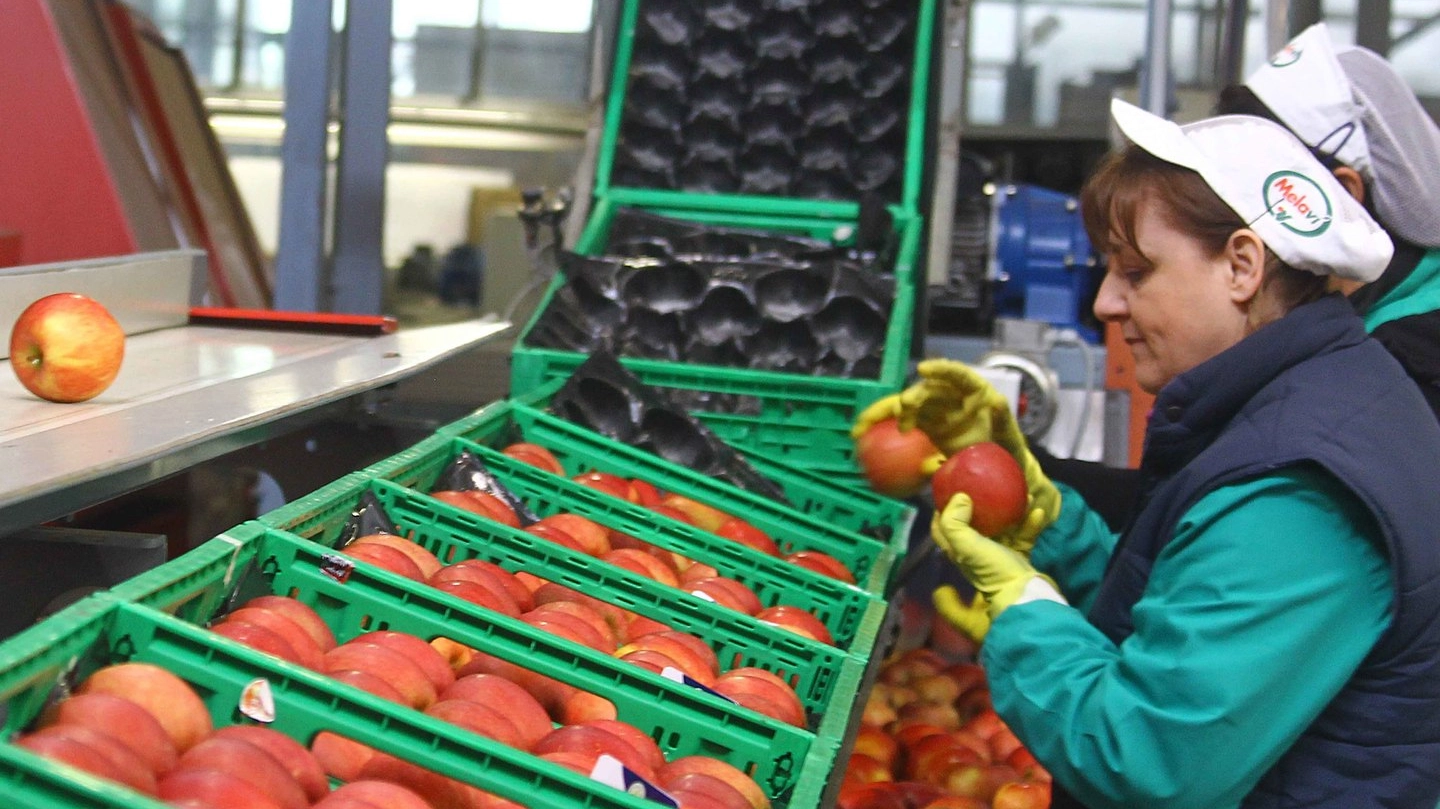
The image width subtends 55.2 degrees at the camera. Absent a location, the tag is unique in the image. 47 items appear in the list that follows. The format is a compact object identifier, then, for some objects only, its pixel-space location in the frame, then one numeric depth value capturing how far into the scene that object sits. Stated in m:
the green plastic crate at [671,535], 2.42
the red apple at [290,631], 1.63
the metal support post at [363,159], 5.10
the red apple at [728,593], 2.33
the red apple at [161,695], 1.34
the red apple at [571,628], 1.94
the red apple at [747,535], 2.74
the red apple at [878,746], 2.88
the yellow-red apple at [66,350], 2.17
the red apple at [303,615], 1.68
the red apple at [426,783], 1.43
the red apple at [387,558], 1.95
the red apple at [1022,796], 2.59
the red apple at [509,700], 1.67
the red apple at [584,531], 2.44
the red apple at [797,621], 2.29
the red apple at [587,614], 2.01
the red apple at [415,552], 2.03
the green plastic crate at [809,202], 4.69
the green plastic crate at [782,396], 3.44
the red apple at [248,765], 1.27
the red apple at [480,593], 1.93
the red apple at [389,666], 1.63
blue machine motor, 5.95
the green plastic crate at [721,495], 2.84
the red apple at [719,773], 1.64
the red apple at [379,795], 1.33
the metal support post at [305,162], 4.84
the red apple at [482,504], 2.35
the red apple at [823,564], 2.67
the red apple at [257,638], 1.57
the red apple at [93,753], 1.18
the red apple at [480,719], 1.60
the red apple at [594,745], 1.60
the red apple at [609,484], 2.76
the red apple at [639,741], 1.65
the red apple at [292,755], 1.34
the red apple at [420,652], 1.70
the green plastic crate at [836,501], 3.16
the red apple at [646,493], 2.83
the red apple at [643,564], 2.36
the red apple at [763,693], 1.93
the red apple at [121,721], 1.27
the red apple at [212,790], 1.21
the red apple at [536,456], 2.80
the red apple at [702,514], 2.84
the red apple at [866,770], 2.74
